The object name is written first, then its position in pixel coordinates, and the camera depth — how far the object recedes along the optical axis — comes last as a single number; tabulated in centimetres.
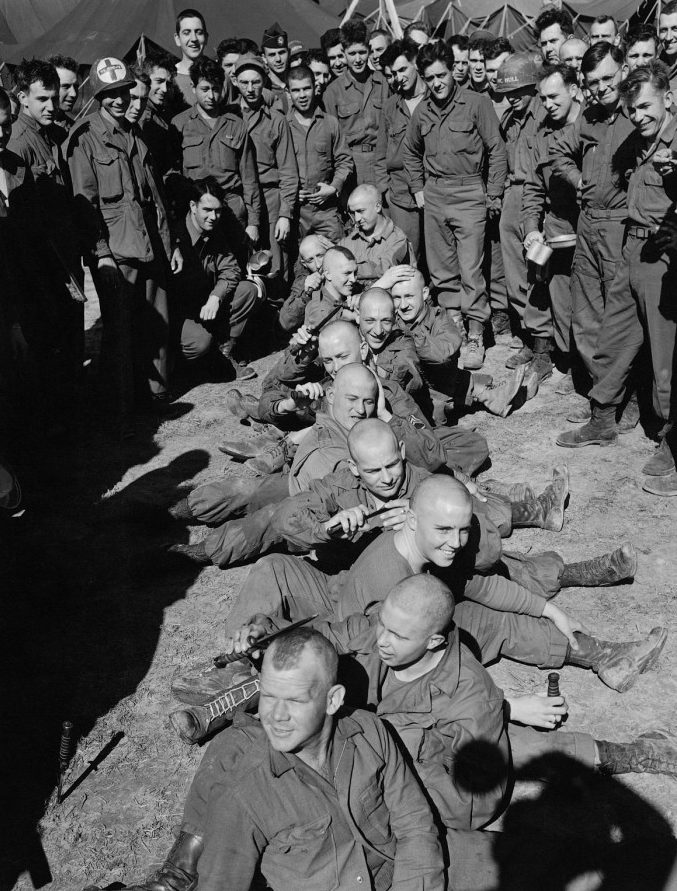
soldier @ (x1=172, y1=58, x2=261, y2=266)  905
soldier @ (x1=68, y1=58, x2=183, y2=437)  776
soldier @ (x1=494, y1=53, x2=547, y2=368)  865
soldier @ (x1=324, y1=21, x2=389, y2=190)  1010
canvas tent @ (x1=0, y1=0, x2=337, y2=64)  1456
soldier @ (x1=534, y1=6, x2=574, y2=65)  927
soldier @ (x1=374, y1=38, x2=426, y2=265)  954
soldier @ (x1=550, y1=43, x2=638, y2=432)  704
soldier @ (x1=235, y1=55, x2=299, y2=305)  961
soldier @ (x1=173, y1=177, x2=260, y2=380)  873
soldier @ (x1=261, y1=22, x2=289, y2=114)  1081
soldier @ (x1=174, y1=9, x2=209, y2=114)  968
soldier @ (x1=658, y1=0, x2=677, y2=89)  895
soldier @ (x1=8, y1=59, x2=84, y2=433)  764
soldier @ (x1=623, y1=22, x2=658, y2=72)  820
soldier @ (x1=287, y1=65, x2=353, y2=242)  982
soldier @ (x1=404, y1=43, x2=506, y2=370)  863
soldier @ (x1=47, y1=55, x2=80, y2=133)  889
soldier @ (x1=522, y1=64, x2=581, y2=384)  775
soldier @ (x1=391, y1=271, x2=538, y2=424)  721
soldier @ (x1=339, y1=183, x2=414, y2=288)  812
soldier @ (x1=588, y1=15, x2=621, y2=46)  943
